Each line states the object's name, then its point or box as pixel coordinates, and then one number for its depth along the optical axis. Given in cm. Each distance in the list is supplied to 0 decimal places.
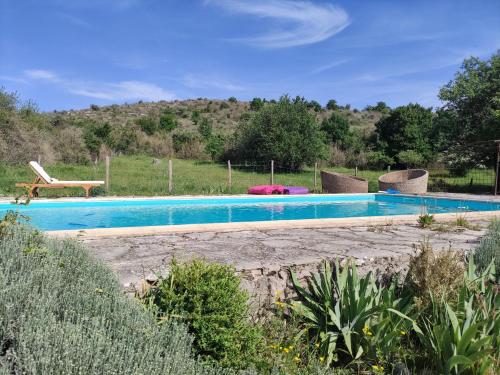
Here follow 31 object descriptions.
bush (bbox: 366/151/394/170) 2475
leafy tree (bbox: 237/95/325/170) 2161
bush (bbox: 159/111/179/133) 3453
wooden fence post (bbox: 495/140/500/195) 1350
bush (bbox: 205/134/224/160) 2470
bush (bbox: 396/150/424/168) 2400
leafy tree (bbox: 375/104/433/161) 2591
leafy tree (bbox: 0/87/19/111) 1870
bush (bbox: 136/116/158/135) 3198
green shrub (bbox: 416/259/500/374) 250
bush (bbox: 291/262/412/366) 292
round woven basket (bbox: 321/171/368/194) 1410
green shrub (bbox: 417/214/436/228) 577
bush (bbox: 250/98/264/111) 4474
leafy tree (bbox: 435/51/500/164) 1582
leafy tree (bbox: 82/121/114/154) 2222
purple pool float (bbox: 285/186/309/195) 1341
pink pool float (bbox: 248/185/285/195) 1287
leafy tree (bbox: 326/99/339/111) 4898
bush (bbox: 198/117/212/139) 3009
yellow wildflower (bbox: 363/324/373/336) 291
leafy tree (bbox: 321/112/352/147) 2996
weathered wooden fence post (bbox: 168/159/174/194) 1252
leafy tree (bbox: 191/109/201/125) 3972
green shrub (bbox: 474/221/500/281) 389
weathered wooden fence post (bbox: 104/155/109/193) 1179
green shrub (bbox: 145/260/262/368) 238
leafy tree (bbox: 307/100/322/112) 4574
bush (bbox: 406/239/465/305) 325
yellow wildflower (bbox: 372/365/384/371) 266
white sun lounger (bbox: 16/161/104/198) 1081
